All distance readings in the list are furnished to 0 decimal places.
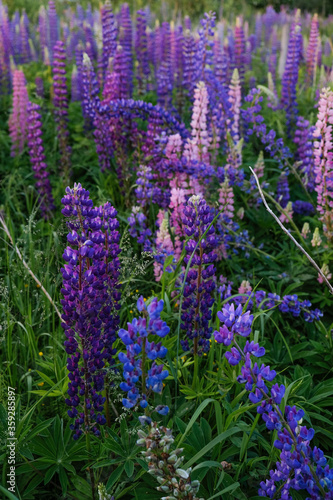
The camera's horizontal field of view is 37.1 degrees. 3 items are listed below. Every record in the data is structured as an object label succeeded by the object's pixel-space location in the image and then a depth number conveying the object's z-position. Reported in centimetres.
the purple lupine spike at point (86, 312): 166
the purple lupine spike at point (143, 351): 130
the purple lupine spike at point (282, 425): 133
